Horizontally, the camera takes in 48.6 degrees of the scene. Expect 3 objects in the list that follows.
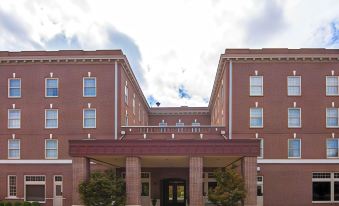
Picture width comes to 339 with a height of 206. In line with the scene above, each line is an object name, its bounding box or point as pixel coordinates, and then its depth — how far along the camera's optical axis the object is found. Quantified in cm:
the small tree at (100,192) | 2038
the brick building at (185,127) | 3328
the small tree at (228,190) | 2017
